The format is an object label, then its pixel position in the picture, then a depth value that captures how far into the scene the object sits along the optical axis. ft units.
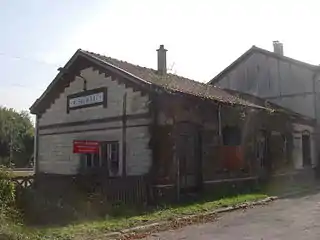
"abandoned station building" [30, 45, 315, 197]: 50.98
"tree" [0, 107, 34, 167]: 189.28
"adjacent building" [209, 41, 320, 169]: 91.09
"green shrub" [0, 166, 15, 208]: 32.27
